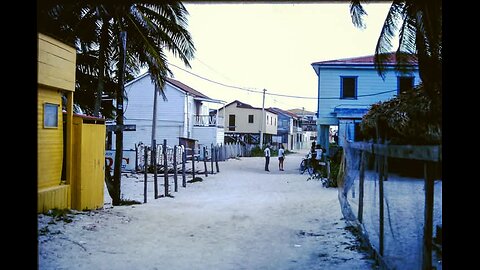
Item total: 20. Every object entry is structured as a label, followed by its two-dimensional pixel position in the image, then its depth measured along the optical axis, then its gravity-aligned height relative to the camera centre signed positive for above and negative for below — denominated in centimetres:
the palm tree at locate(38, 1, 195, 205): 1284 +299
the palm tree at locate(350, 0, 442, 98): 485 +124
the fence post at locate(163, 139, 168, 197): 1480 -109
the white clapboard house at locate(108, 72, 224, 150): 3716 +197
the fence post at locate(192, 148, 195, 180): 2108 -127
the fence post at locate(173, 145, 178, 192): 1646 -126
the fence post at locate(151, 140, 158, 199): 1399 -81
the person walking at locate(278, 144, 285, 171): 2847 -103
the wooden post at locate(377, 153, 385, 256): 571 -77
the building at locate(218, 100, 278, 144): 6291 +242
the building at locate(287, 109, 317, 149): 8681 +165
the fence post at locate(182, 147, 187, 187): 1820 -103
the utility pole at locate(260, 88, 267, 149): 5436 +306
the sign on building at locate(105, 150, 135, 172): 2611 -126
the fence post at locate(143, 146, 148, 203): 1302 -140
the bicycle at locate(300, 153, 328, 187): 1921 -134
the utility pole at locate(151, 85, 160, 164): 2699 +136
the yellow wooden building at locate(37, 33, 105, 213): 842 -10
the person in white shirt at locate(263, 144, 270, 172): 2826 -86
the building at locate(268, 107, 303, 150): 7429 +163
